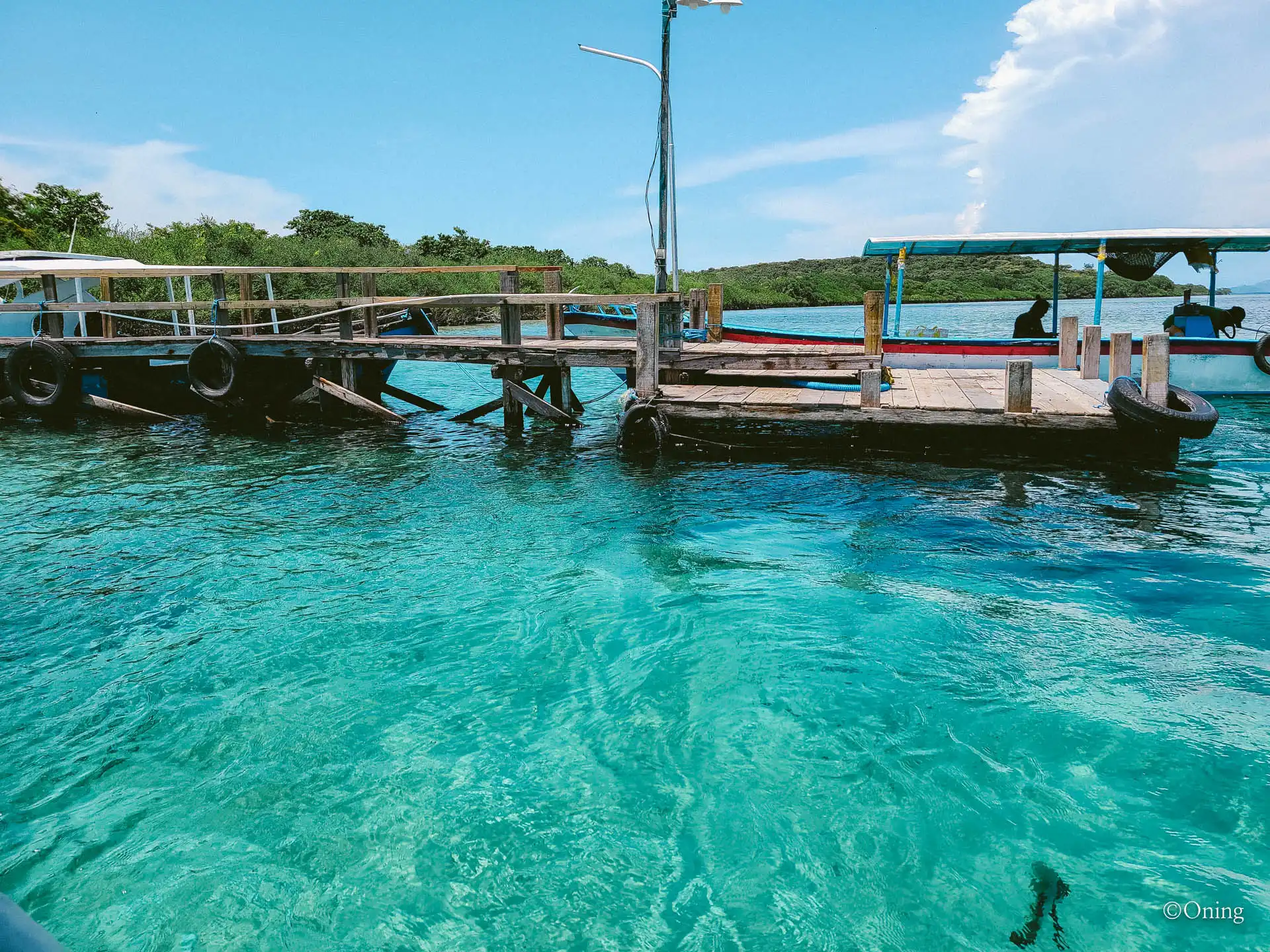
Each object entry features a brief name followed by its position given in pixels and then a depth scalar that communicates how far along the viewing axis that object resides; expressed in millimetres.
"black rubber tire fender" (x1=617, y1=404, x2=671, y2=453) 12258
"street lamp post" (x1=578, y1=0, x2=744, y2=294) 13789
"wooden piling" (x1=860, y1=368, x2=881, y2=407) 11336
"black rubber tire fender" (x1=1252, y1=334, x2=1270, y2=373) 18188
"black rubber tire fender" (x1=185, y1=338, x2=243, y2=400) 15508
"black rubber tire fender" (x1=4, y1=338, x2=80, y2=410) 16297
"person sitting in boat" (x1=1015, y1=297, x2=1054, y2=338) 19625
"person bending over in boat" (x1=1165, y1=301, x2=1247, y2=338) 19328
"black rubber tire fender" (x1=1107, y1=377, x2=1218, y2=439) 10062
